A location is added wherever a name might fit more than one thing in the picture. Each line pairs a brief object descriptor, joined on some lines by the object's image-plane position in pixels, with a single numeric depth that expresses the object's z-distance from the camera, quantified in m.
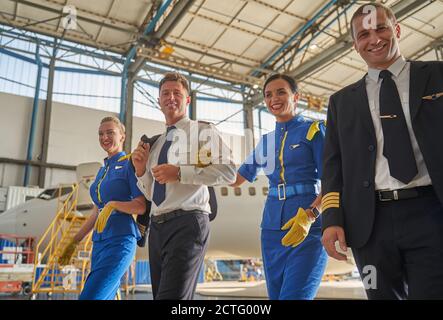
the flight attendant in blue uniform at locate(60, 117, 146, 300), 2.38
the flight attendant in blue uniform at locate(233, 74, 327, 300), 2.07
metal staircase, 7.05
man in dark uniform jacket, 1.36
